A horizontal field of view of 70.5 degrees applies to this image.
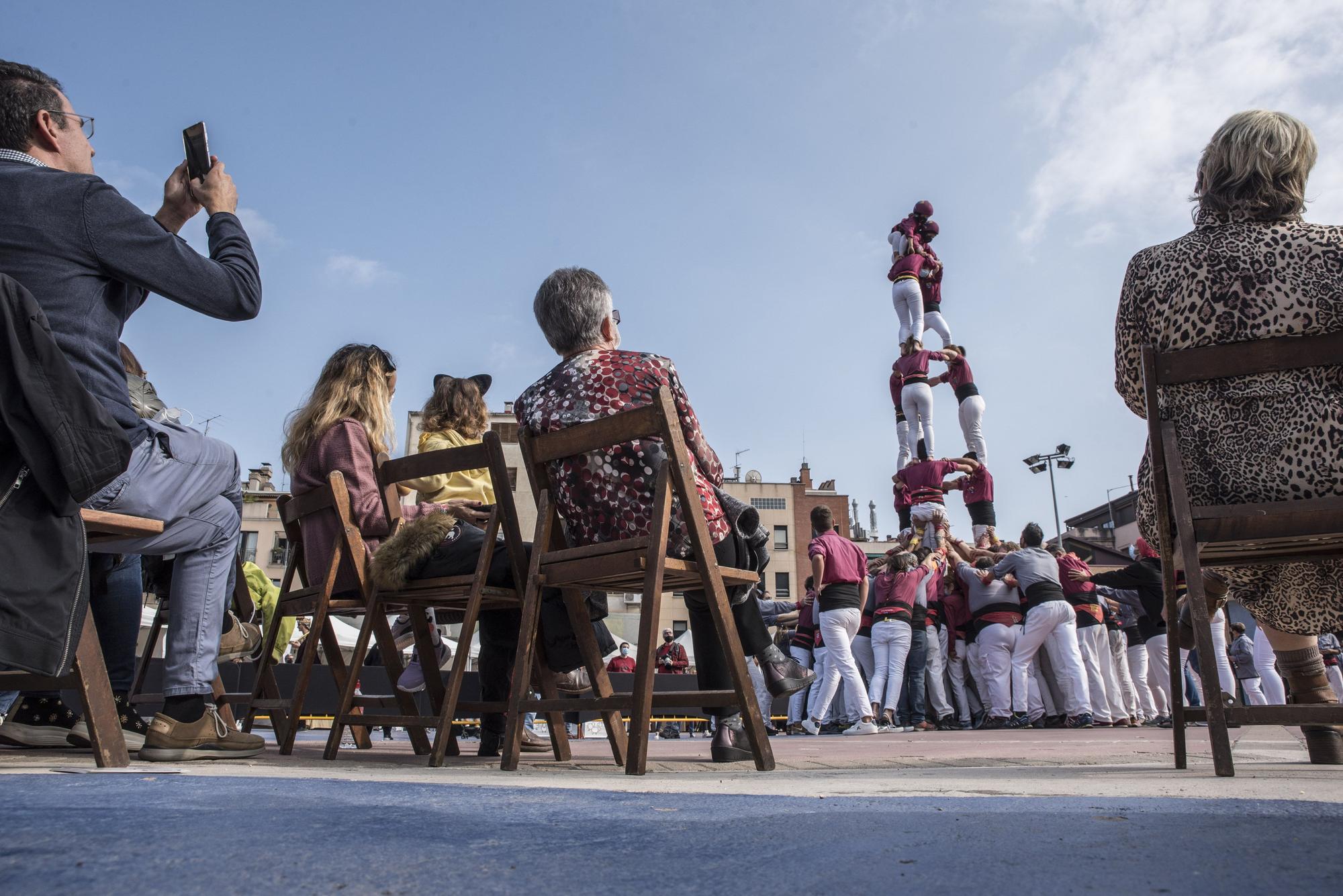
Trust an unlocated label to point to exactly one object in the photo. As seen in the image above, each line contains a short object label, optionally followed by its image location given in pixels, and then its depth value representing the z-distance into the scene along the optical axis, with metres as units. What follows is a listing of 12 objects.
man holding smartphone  2.67
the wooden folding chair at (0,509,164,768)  2.58
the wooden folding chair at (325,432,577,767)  3.47
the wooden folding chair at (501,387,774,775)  3.00
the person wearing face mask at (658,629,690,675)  16.47
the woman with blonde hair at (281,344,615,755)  3.88
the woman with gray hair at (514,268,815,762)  3.52
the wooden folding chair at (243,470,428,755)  3.96
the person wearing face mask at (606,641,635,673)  14.90
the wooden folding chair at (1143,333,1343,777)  2.59
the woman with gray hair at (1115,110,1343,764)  2.84
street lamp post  31.80
